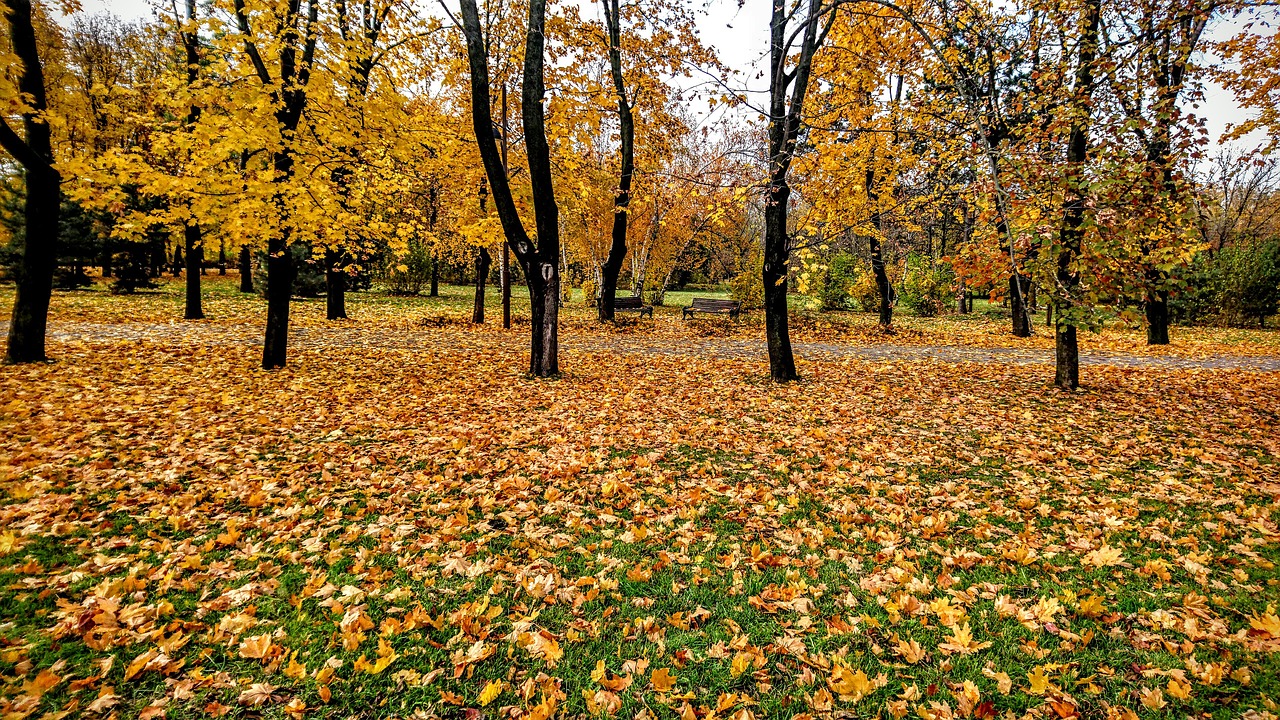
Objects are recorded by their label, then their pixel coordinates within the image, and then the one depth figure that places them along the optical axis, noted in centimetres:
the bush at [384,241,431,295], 2798
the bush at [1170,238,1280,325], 1878
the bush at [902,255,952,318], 2419
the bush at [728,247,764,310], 2305
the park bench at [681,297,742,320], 2062
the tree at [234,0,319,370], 818
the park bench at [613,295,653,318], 1986
